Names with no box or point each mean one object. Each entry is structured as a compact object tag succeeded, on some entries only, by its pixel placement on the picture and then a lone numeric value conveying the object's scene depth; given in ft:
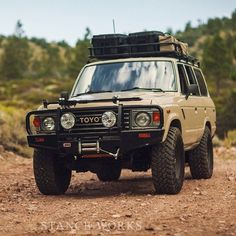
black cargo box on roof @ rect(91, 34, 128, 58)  29.91
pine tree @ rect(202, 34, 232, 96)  190.39
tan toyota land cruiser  23.00
